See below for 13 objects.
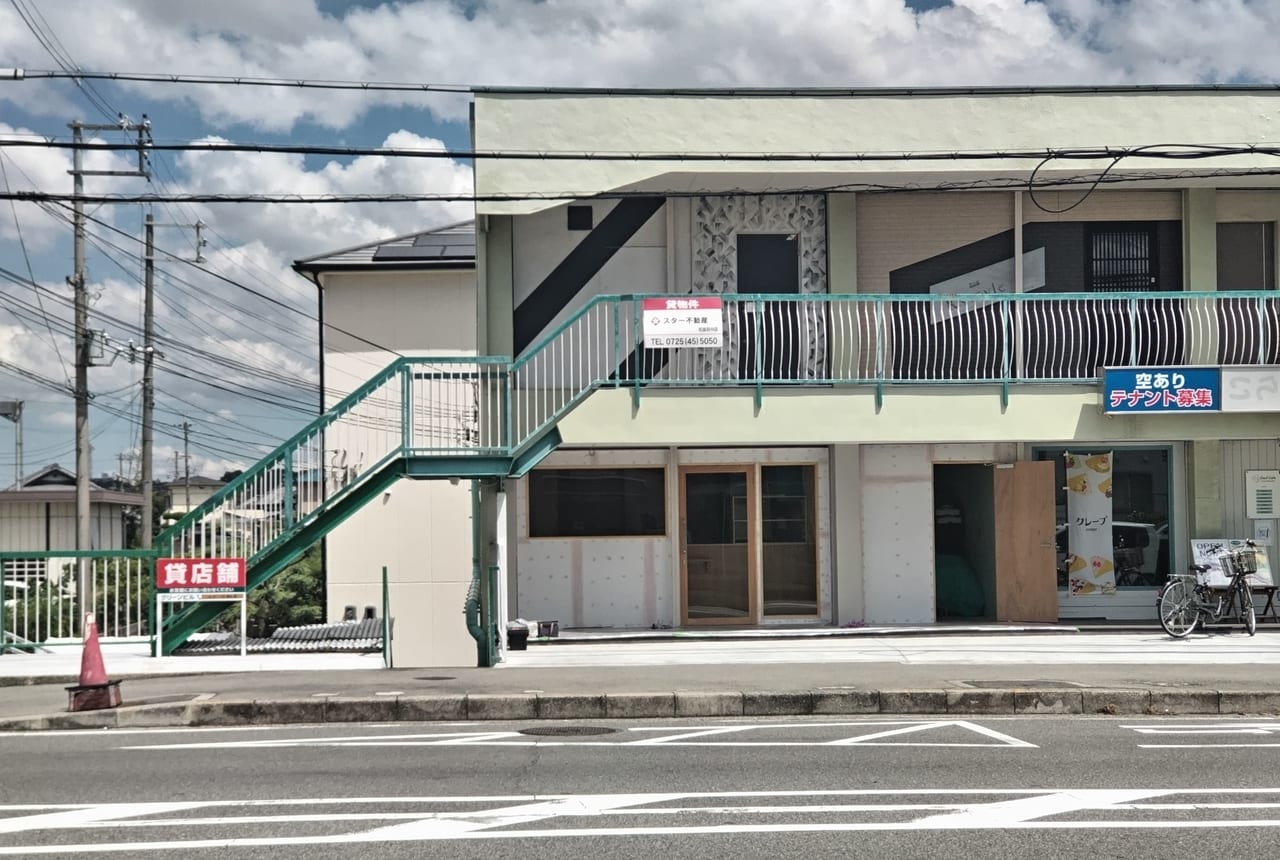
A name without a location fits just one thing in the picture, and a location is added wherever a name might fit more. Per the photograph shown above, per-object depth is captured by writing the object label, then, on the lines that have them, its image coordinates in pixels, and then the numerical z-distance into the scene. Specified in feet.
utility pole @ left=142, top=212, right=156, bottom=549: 112.68
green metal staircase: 48.75
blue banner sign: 52.37
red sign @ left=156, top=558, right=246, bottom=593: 48.06
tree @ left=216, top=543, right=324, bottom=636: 93.86
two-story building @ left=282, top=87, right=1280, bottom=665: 52.65
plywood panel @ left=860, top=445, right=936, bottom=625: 58.03
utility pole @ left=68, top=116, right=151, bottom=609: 98.22
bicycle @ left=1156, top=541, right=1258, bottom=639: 52.95
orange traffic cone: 37.24
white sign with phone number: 50.67
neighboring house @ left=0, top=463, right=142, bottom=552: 149.28
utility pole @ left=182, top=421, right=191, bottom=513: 268.25
